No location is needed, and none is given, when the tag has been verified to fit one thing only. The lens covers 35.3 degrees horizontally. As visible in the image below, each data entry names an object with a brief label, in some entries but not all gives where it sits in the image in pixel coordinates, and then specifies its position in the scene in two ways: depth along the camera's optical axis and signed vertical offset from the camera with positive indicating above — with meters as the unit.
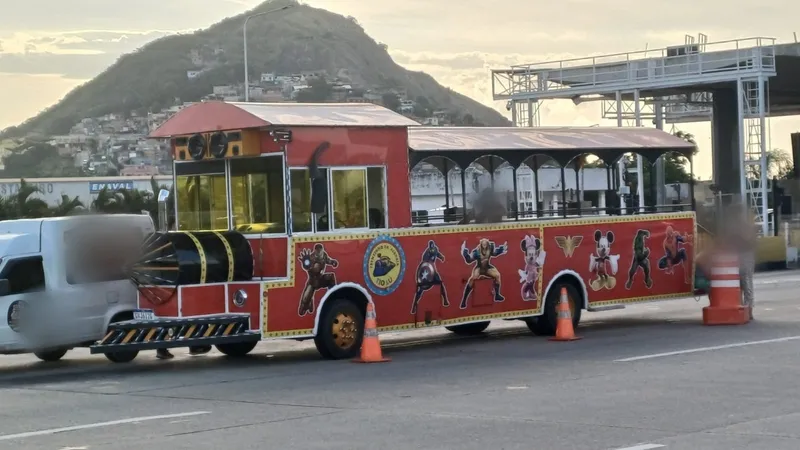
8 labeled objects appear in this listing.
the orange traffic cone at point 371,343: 16.22 -1.90
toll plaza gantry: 45.72 +3.81
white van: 16.52 -0.99
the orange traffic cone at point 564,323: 18.61 -1.99
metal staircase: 45.62 +1.51
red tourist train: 16.06 -0.62
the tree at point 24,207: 39.50 +0.13
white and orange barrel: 19.86 -1.60
